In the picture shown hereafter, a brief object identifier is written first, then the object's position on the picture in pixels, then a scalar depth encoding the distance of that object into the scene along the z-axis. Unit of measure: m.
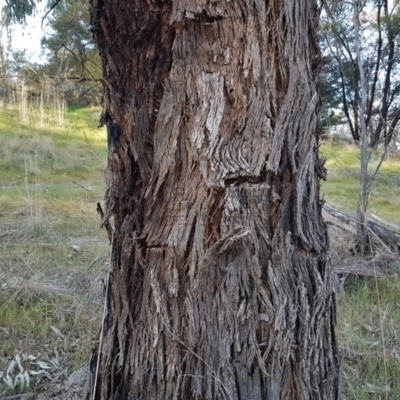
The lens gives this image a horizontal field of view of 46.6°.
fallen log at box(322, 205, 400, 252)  2.99
